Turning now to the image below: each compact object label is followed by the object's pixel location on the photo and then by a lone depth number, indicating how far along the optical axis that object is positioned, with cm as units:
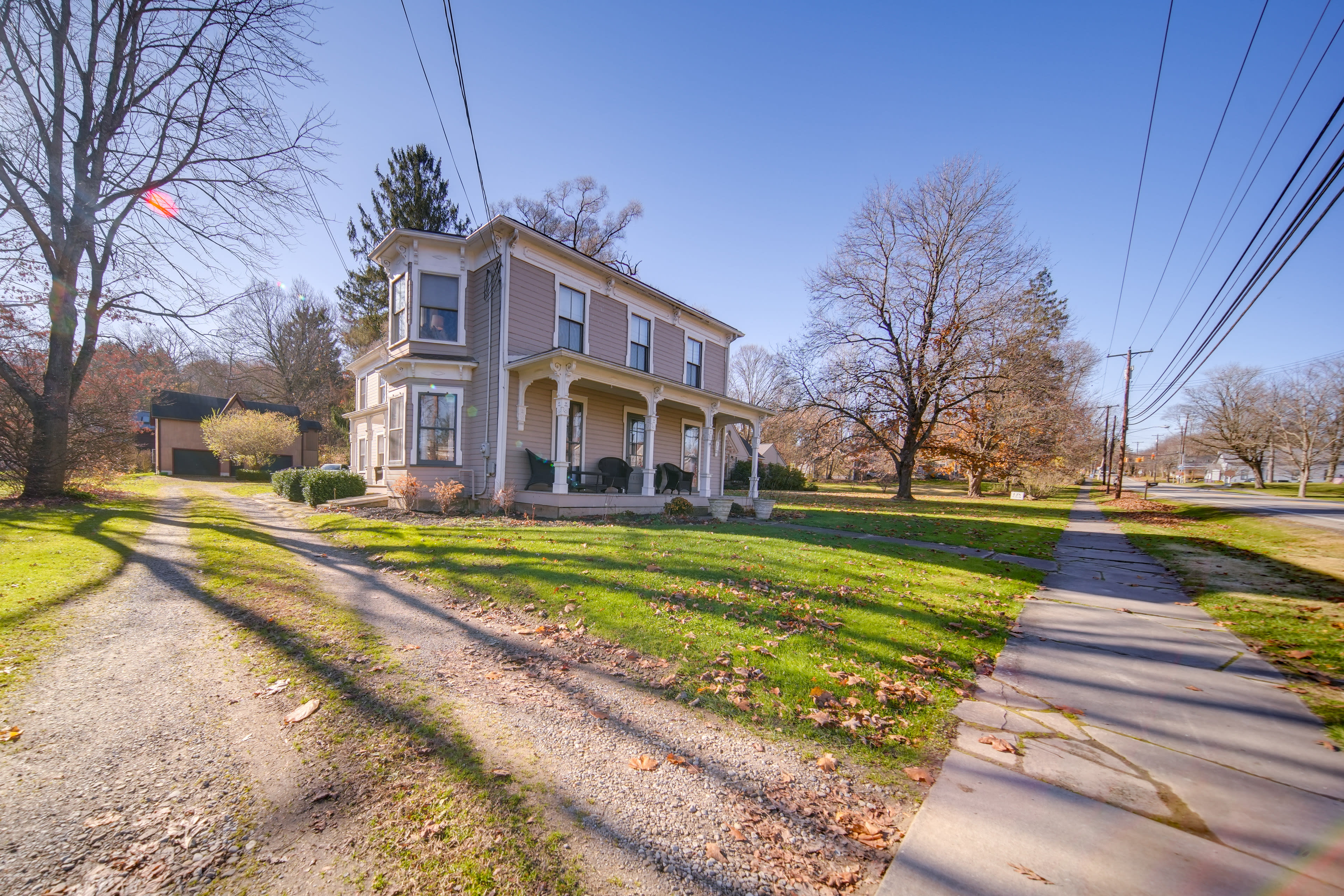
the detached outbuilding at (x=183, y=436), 2897
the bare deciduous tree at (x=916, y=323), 1958
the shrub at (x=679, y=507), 1222
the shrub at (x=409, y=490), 1131
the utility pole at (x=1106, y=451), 3797
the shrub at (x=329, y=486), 1353
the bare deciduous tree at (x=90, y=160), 1034
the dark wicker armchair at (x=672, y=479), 1375
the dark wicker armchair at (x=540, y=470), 1180
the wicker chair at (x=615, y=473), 1287
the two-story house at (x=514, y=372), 1138
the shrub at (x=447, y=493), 1094
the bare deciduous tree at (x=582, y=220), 2656
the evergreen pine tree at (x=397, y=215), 2366
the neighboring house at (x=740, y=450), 3841
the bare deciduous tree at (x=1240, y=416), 4303
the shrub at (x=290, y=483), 1528
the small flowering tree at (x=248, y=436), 2417
